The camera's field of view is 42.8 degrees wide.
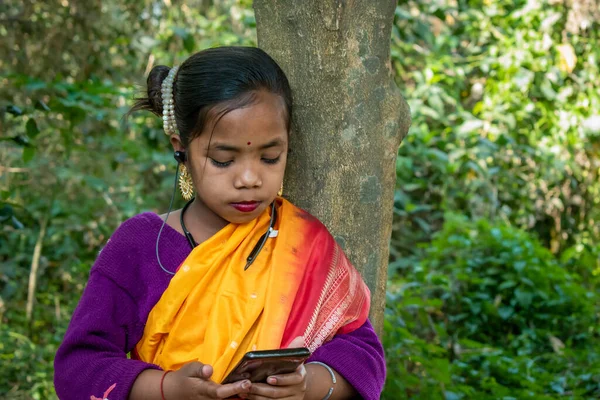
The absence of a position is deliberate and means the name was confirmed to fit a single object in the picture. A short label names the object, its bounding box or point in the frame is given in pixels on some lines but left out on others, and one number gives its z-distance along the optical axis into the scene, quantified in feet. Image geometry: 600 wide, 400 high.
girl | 6.53
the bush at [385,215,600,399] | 12.72
